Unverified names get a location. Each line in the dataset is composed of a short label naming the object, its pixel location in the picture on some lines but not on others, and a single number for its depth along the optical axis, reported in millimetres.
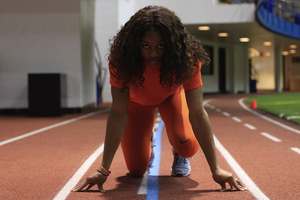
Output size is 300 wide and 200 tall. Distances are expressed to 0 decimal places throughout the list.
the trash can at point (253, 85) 29359
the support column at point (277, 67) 28906
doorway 28344
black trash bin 10195
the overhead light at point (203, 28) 18991
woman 2449
